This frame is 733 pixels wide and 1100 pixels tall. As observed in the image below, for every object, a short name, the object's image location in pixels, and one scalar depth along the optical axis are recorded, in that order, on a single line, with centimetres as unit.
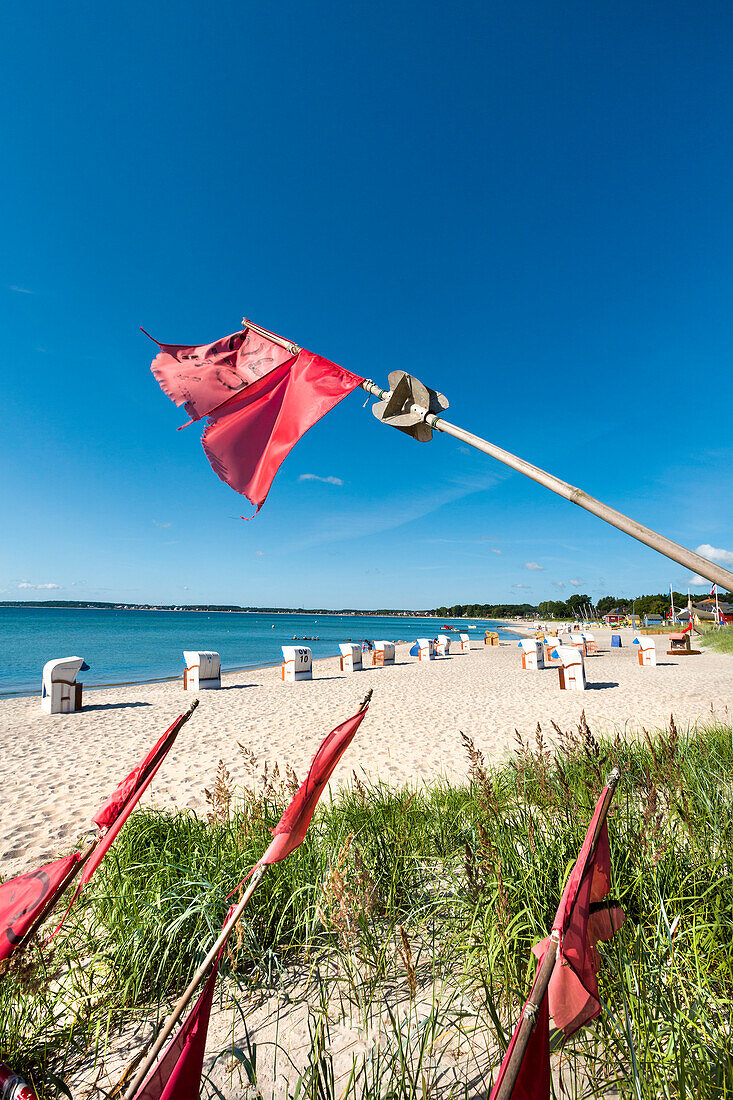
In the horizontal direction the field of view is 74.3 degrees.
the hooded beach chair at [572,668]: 1362
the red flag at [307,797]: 150
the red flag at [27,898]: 143
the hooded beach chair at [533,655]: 1962
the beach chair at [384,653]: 2331
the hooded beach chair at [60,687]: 1178
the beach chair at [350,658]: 2080
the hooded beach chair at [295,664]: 1753
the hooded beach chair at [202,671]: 1566
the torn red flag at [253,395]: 269
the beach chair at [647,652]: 1973
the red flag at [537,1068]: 100
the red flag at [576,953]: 125
